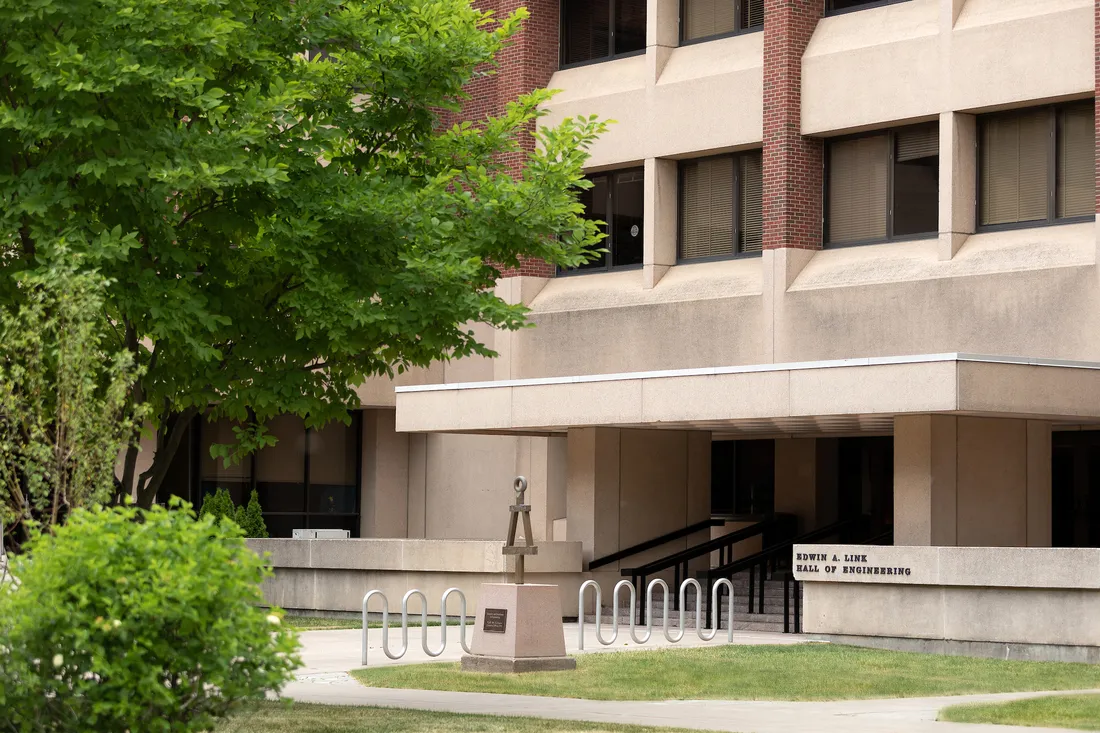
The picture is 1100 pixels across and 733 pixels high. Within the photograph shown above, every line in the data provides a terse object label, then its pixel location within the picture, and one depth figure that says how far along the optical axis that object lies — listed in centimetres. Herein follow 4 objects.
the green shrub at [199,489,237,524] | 3616
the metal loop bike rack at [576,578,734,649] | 2294
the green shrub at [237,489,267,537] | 3672
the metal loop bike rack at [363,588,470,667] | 2081
